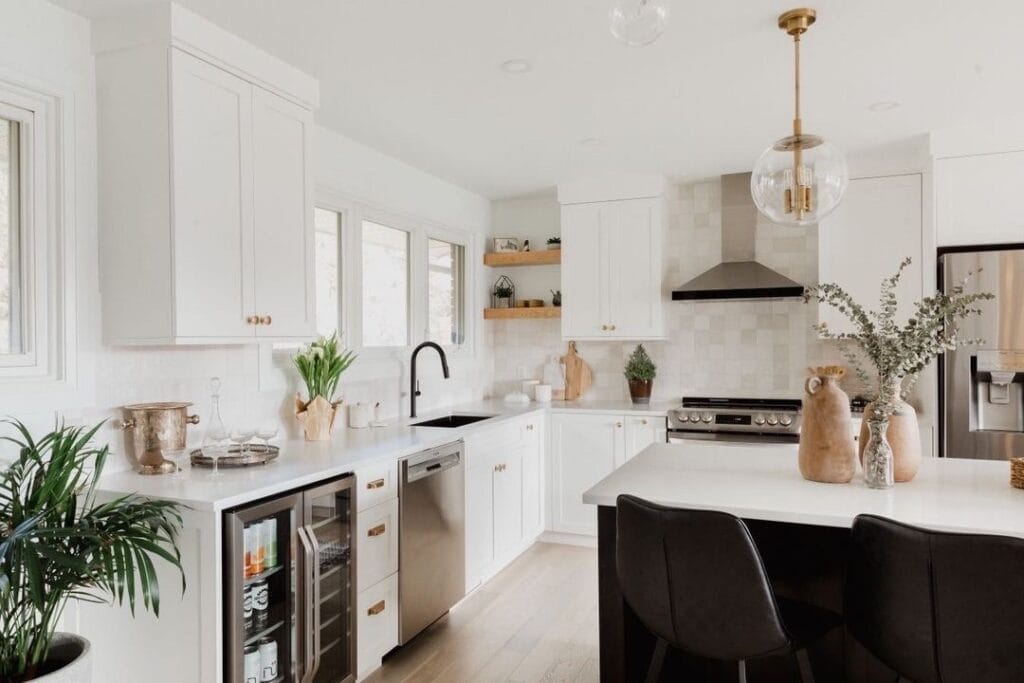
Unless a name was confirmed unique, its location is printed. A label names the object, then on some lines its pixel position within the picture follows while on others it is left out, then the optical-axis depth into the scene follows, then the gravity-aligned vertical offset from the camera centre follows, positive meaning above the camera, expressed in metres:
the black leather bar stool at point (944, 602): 1.38 -0.55
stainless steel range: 4.00 -0.49
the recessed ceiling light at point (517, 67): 2.74 +1.12
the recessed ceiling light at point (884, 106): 3.25 +1.11
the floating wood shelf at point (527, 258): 4.97 +0.63
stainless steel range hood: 4.28 +0.46
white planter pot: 1.72 -0.81
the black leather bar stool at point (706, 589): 1.60 -0.60
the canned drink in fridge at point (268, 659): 2.27 -1.04
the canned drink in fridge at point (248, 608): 2.22 -0.85
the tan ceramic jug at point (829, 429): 2.06 -0.27
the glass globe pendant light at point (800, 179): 2.14 +0.51
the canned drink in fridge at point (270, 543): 2.27 -0.65
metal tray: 2.52 -0.41
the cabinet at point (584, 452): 4.41 -0.71
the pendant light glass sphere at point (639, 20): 1.39 +0.67
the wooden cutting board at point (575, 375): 5.08 -0.24
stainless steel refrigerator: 3.49 -0.17
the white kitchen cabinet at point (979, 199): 3.62 +0.74
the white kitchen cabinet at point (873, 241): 4.05 +0.59
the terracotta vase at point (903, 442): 2.06 -0.31
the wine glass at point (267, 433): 2.84 -0.38
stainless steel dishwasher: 2.99 -0.89
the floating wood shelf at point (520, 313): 4.96 +0.23
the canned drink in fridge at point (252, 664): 2.22 -1.03
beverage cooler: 2.10 -0.82
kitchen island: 1.80 -0.44
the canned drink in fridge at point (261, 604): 2.26 -0.85
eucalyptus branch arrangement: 1.90 +0.00
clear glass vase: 1.99 -0.35
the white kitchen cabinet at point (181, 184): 2.34 +0.59
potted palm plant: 1.67 -0.52
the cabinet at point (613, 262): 4.63 +0.56
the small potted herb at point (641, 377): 4.77 -0.24
